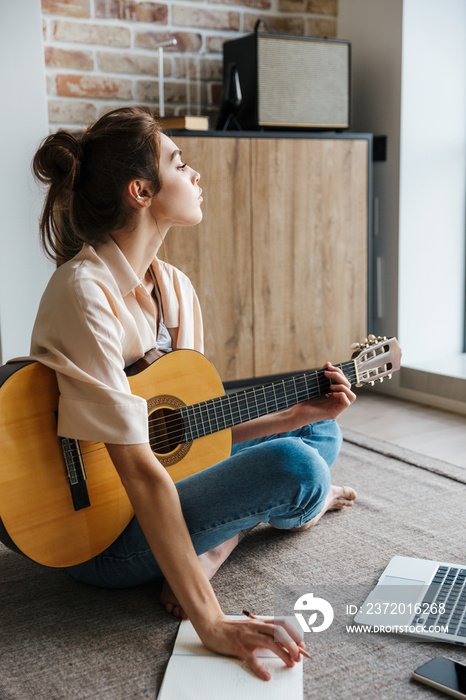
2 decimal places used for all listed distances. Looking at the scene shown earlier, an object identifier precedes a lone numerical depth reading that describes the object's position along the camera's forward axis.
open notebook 1.17
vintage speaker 2.70
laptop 1.32
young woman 1.19
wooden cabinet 2.64
